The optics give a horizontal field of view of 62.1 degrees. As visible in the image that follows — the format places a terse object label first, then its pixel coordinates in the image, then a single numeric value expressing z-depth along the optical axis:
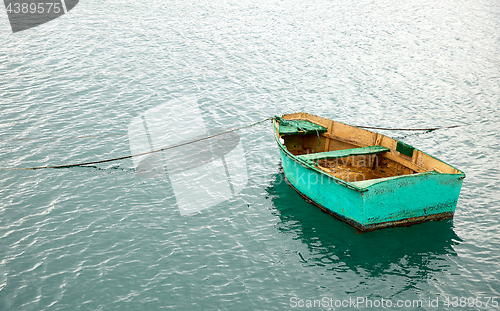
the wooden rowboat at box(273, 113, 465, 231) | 12.23
